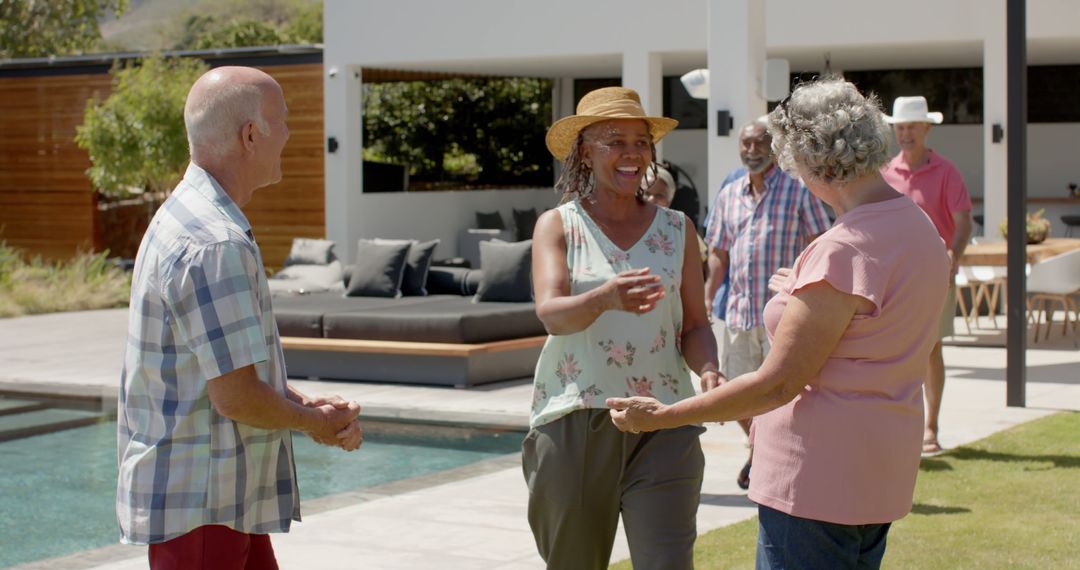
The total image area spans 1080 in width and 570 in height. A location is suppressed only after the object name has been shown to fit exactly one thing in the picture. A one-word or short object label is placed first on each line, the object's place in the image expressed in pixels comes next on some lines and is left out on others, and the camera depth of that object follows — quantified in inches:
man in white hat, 306.0
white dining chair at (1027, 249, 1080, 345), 513.0
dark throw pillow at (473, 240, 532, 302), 478.9
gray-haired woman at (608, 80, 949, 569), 119.6
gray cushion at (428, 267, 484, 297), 534.3
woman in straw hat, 151.9
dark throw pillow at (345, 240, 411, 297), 521.0
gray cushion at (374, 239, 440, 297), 530.6
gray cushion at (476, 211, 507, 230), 871.7
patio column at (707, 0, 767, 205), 488.1
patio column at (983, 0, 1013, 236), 623.8
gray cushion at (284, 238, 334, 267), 619.2
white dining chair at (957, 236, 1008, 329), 548.1
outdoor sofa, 441.7
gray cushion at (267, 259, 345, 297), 579.2
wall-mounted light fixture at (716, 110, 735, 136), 499.8
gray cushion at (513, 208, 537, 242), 864.9
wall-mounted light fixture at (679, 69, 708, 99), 558.3
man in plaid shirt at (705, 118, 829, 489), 259.0
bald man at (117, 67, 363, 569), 116.3
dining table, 501.7
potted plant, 566.3
